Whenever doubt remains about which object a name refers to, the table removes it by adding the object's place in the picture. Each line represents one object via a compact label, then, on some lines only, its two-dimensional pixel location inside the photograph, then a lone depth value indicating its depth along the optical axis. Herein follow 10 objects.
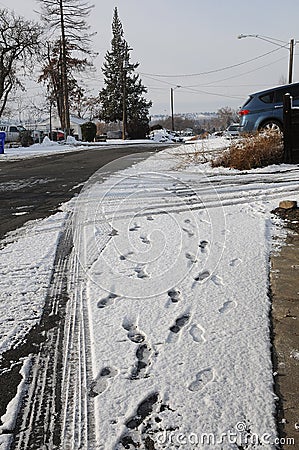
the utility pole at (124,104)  50.50
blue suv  12.54
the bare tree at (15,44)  35.47
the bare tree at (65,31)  37.09
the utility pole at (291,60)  29.03
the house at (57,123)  66.69
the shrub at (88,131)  40.25
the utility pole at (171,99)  72.43
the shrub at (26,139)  31.15
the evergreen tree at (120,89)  56.88
